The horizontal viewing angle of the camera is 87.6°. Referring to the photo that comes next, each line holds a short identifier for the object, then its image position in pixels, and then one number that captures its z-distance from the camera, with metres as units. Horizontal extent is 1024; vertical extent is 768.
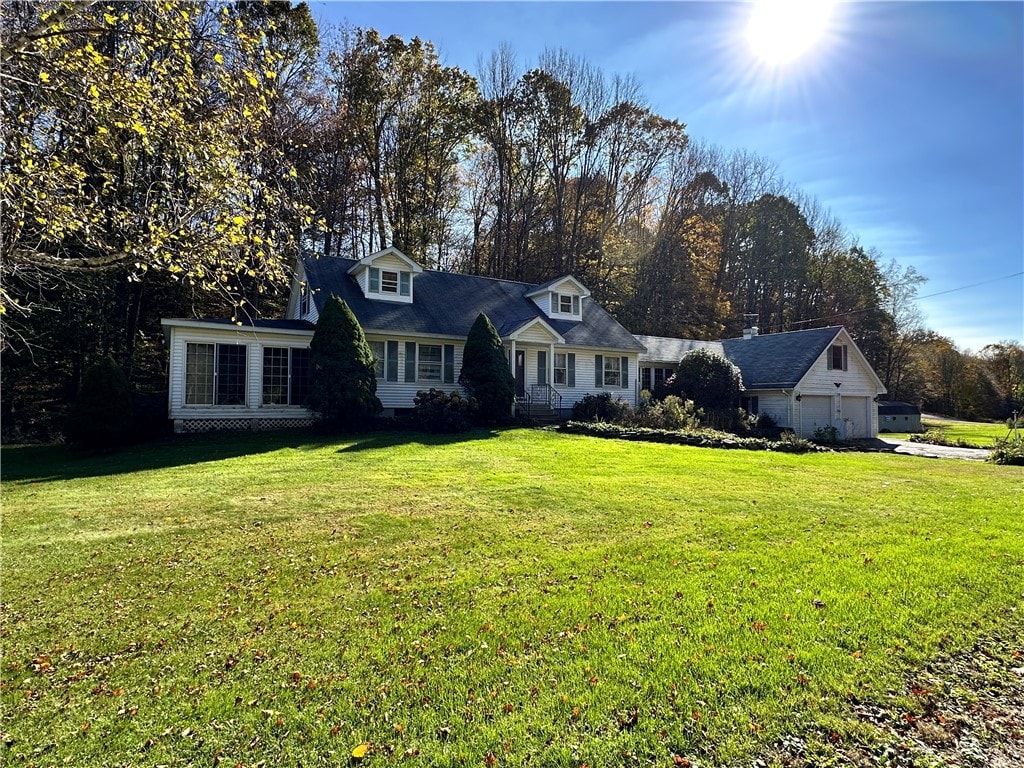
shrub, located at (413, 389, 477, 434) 17.56
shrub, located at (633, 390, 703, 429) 19.80
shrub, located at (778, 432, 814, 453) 17.00
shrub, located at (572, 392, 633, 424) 20.95
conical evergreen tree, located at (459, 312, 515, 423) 18.86
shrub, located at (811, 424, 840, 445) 22.31
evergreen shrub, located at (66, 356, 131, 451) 14.18
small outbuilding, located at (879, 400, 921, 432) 31.02
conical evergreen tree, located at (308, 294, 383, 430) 16.64
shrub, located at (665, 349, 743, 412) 23.52
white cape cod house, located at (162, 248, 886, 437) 17.39
